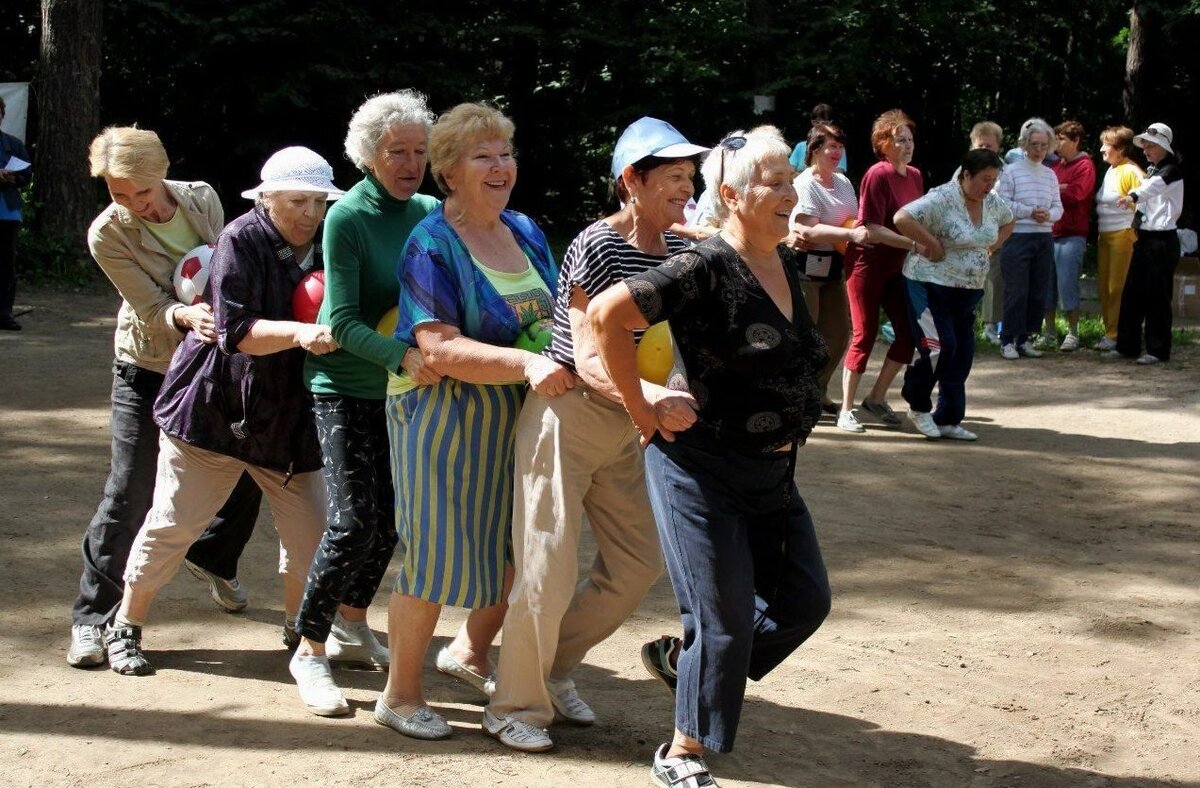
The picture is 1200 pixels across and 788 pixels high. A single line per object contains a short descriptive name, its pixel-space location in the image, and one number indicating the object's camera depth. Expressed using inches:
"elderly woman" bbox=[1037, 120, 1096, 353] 496.1
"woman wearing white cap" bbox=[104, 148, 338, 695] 176.2
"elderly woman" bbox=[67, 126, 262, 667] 187.9
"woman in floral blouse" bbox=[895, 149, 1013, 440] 334.0
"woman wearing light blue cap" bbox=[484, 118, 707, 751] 156.0
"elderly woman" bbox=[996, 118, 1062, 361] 460.8
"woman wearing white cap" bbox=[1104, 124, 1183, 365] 459.8
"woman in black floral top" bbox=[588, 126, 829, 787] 145.3
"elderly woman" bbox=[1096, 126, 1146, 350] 485.1
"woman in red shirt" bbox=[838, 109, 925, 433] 349.7
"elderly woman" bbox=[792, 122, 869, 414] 336.5
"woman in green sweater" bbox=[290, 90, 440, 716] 172.7
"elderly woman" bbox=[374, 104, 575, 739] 159.8
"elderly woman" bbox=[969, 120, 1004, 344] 503.1
